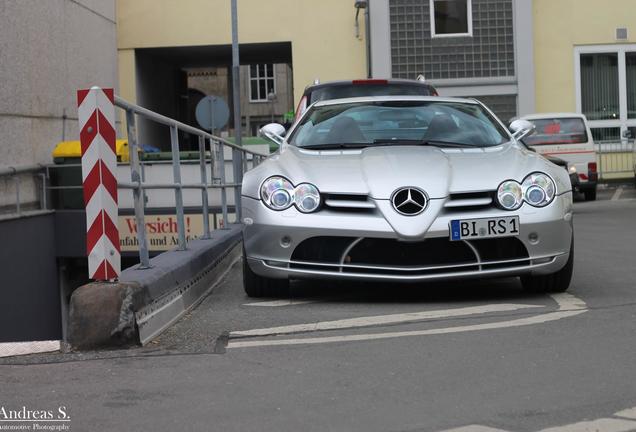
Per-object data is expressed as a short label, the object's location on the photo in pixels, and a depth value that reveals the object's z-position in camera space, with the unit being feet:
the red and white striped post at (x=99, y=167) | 19.12
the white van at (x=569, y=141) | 72.08
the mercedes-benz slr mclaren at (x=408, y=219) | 21.90
